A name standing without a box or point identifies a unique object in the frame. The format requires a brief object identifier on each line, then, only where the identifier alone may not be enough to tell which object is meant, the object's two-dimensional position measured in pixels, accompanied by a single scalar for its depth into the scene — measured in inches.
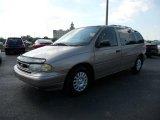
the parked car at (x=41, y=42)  415.7
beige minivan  105.2
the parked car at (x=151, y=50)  338.7
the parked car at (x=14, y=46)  402.6
